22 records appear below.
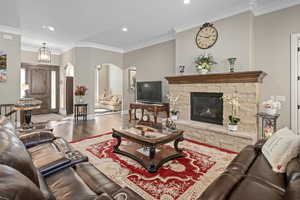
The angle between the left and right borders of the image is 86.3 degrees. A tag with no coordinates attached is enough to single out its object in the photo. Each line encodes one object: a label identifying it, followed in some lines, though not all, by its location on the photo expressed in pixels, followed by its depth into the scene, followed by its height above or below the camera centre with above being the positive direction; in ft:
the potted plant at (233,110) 11.37 -0.82
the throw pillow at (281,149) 4.92 -1.66
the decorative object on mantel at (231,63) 12.06 +2.76
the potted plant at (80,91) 20.38 +1.06
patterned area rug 6.38 -3.51
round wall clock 13.65 +5.54
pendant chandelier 19.38 +5.45
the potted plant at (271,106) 10.47 -0.46
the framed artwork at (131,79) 25.14 +3.34
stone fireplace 11.07 -0.52
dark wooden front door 23.44 +2.44
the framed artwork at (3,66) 15.43 +3.23
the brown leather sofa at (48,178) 2.13 -1.89
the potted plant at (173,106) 15.25 -0.69
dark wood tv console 16.96 -0.91
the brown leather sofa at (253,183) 3.57 -2.19
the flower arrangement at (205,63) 13.49 +3.08
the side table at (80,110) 20.54 -1.42
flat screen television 18.46 +0.94
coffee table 7.82 -2.82
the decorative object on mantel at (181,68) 15.52 +3.02
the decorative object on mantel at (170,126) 9.64 -1.65
